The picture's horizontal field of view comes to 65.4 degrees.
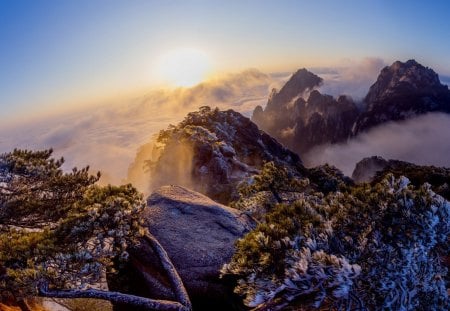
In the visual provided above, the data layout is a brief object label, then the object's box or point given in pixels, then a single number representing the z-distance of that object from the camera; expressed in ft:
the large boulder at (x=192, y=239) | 50.52
